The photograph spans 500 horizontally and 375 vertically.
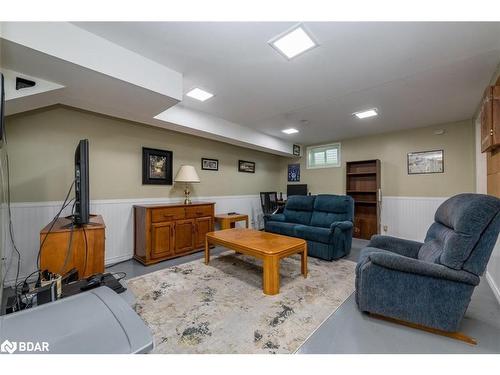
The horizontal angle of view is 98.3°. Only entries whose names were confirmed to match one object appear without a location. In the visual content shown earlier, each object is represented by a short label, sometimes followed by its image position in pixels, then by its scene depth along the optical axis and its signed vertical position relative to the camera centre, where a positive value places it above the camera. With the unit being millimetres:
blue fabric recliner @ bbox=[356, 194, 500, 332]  1476 -627
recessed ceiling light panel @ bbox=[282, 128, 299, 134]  4484 +1221
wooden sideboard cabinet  3072 -631
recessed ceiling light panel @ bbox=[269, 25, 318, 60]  1700 +1228
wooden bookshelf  4500 -100
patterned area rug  1524 -1070
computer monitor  5617 -6
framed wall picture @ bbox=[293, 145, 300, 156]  5621 +1020
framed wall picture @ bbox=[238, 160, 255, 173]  5156 +560
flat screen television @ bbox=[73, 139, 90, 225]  1843 +43
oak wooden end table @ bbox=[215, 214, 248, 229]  4059 -585
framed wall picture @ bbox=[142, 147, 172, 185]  3506 +383
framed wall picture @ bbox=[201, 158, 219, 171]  4371 +516
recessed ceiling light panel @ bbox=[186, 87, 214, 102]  2740 +1247
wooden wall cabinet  1856 +633
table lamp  3639 +241
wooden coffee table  2201 -652
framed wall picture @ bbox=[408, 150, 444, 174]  3978 +504
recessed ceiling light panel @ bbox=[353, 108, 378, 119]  3309 +1200
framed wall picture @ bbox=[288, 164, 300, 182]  5988 +457
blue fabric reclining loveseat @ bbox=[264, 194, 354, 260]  3156 -589
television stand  1789 -513
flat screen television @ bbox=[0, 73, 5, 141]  1409 +568
